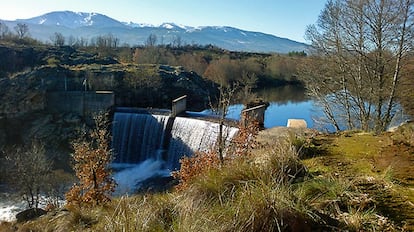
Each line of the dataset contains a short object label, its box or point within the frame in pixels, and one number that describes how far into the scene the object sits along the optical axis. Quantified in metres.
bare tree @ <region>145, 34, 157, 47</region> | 100.56
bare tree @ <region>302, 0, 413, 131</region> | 13.02
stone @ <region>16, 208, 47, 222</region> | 12.66
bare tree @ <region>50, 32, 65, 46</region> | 69.43
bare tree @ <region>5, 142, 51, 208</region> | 18.67
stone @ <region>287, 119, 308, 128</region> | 10.16
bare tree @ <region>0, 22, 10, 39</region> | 63.08
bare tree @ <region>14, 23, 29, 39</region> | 66.36
